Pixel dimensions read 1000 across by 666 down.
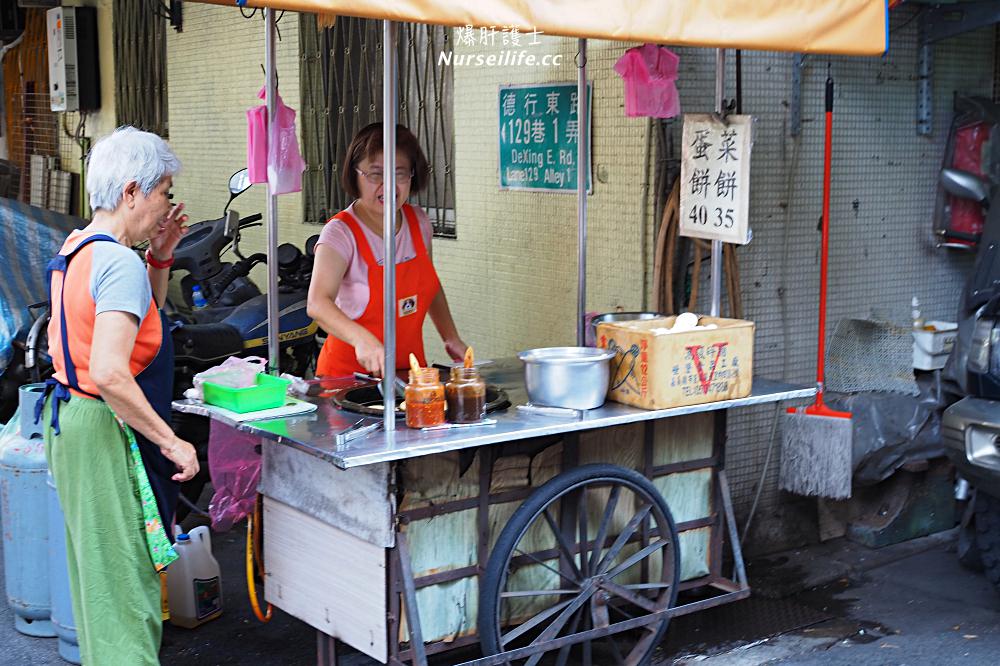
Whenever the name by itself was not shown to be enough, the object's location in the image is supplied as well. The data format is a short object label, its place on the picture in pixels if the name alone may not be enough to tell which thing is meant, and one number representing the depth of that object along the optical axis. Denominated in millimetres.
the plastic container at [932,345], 5695
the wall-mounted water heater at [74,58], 10250
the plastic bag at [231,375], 3828
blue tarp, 6500
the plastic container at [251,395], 3740
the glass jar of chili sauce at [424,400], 3592
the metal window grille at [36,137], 11328
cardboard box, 3812
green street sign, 5371
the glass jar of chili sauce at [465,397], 3650
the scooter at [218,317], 5379
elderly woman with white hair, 3334
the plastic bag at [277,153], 4422
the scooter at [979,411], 4383
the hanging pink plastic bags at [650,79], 4426
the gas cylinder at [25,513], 4480
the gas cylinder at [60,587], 4352
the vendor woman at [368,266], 4312
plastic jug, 4562
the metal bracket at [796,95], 5262
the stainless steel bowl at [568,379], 3787
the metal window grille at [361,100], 6430
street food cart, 3523
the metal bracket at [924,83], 5676
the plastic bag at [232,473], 4355
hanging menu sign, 4238
